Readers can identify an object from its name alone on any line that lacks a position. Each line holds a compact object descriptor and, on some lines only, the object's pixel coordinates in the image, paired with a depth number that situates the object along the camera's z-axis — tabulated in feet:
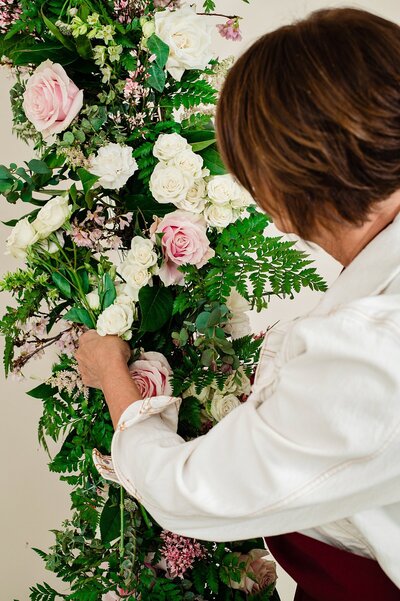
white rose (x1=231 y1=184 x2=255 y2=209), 3.58
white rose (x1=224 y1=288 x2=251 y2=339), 3.89
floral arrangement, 3.49
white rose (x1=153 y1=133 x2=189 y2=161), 3.48
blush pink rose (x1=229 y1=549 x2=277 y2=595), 3.98
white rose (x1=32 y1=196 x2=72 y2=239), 3.44
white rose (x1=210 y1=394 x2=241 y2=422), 3.73
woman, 2.23
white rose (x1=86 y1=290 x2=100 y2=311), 3.59
